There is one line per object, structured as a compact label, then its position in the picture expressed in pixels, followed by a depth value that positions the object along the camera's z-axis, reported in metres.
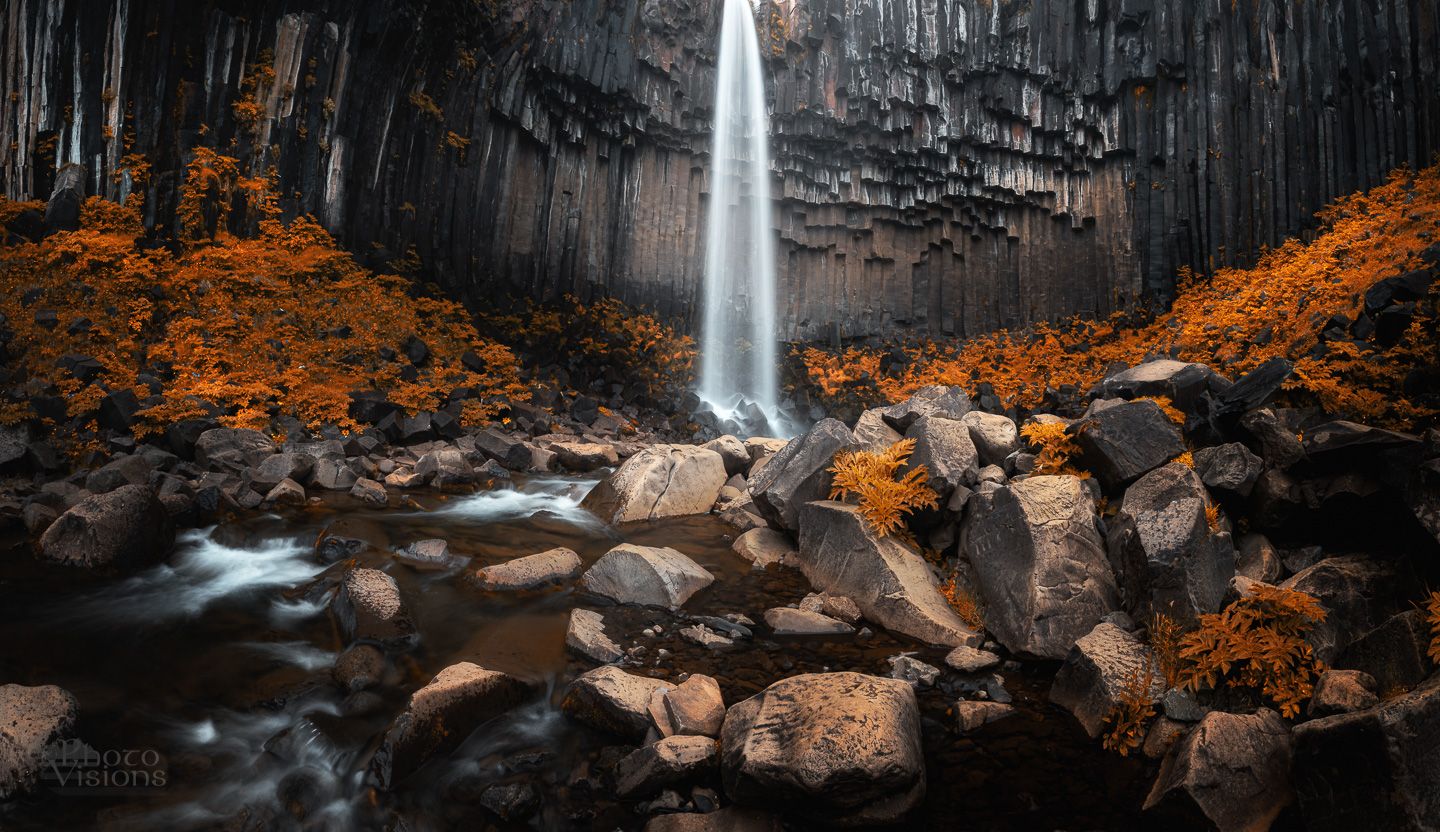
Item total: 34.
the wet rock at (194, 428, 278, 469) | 9.76
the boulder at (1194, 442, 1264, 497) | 5.52
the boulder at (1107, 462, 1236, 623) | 4.82
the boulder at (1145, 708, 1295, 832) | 3.33
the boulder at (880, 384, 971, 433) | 8.49
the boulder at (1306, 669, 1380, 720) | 3.54
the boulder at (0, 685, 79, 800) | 3.53
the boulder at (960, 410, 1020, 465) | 7.61
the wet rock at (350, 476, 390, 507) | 9.54
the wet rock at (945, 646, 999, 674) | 5.17
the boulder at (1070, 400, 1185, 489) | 6.21
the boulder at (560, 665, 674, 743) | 4.25
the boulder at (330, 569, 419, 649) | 5.43
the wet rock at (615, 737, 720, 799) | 3.72
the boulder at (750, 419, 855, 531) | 7.91
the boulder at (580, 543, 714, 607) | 6.51
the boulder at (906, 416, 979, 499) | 7.05
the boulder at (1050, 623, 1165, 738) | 4.33
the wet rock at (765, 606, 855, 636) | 5.90
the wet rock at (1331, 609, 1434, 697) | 3.61
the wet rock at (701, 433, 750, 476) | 11.65
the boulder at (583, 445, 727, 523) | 9.89
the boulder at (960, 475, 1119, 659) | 5.29
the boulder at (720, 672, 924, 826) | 3.45
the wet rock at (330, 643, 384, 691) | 4.73
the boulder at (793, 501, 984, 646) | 5.80
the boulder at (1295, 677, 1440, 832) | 2.86
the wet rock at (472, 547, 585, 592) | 6.78
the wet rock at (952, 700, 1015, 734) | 4.40
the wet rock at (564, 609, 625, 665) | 5.31
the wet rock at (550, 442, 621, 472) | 13.79
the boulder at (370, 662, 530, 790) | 3.88
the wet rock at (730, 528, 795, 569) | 7.92
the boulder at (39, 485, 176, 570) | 6.51
